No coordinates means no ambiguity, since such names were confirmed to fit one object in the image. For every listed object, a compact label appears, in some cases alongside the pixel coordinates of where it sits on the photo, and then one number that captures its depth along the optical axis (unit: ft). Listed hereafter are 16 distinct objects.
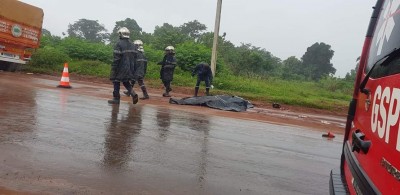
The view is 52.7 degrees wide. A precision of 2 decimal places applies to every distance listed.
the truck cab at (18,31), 50.65
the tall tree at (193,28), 193.98
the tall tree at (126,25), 189.79
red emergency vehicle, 6.61
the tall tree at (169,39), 112.98
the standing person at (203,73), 50.16
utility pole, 65.67
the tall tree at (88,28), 256.38
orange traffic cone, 44.29
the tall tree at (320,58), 188.85
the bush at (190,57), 78.28
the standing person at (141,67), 40.59
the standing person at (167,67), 48.60
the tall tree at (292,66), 165.33
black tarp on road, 39.93
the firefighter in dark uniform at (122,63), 32.09
